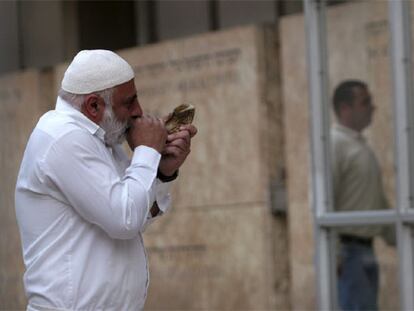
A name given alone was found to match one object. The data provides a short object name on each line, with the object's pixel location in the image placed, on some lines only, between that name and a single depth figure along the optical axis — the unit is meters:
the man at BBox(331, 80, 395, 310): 13.22
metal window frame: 12.33
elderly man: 6.21
